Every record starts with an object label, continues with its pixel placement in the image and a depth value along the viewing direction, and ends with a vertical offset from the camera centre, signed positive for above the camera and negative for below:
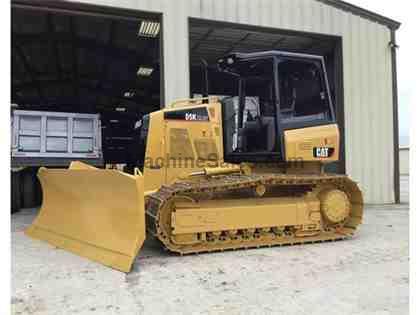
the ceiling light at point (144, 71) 14.98 +3.72
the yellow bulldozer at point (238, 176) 5.20 -0.17
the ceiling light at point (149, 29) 10.14 +3.73
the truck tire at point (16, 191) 9.54 -0.67
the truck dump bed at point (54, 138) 6.99 +0.51
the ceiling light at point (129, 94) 18.90 +3.56
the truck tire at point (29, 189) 11.45 -0.71
